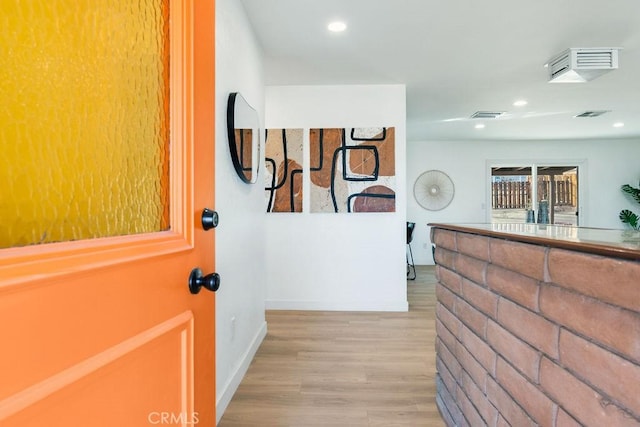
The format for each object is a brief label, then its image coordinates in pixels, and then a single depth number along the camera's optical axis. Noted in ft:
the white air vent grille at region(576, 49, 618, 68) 9.44
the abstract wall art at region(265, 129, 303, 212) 12.52
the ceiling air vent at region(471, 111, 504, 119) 16.28
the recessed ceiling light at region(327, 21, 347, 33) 8.46
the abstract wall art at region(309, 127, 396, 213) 12.32
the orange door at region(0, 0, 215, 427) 1.47
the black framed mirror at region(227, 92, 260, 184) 6.64
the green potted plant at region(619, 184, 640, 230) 21.63
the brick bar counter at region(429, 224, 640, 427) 2.14
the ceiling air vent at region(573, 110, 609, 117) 16.08
